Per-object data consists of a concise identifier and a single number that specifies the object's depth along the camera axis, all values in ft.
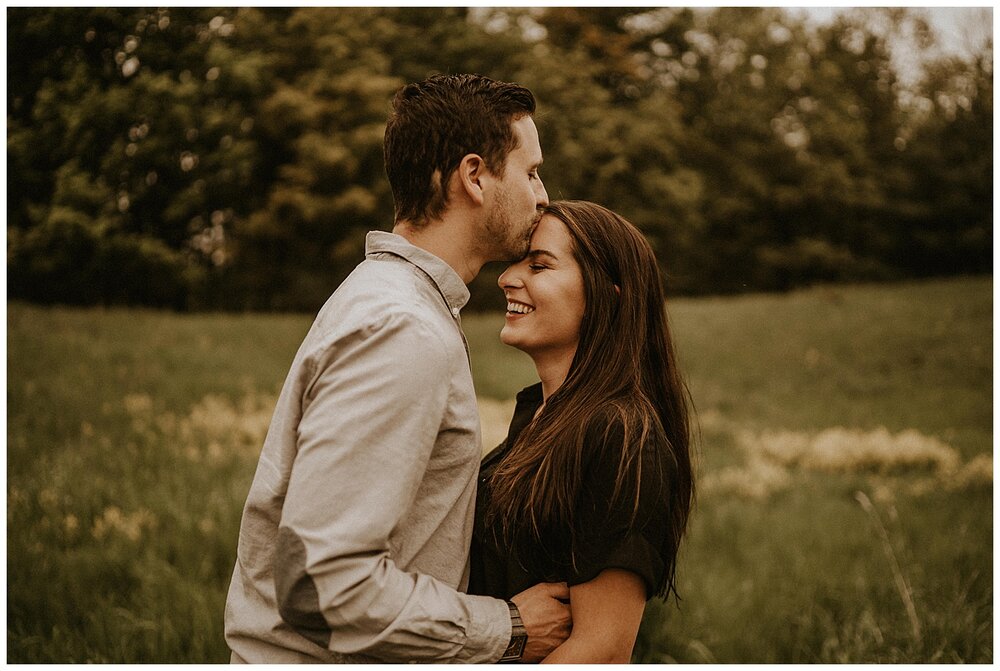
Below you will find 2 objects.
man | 4.78
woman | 5.78
